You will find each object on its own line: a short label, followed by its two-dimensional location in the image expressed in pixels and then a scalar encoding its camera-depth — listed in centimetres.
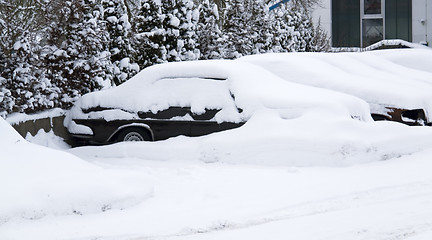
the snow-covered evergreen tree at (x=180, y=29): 1805
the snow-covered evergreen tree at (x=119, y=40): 1611
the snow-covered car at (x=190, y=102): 1106
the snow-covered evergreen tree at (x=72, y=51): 1352
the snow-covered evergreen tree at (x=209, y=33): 1988
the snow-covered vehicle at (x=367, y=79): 1203
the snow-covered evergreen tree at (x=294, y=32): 2612
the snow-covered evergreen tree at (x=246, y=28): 2167
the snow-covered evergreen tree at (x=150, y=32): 1761
